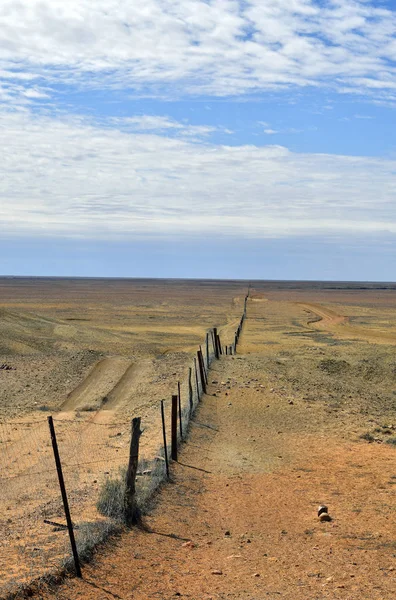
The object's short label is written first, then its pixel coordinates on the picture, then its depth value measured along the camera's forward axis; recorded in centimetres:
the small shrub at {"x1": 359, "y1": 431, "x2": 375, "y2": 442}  1889
